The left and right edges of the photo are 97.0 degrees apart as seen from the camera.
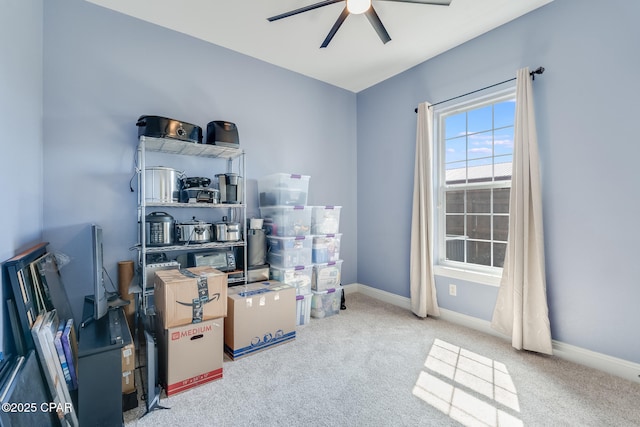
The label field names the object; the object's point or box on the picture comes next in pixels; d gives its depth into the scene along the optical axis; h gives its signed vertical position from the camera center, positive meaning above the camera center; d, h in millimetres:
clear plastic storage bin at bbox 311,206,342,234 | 3334 -58
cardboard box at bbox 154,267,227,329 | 1888 -571
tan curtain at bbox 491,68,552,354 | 2357 -227
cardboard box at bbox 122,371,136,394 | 1699 -1005
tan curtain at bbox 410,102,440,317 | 3182 -126
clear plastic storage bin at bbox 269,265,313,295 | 3014 -670
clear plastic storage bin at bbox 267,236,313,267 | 3025 -396
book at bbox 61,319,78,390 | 1604 -795
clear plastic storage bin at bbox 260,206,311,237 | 3066 -65
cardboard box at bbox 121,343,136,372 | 1685 -859
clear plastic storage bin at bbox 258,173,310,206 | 3072 +278
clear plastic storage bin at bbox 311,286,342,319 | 3203 -1020
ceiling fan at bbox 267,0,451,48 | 2016 +1514
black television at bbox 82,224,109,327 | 1775 -423
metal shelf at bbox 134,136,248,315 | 2256 +356
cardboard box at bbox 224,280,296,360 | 2318 -897
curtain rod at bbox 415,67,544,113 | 2402 +1242
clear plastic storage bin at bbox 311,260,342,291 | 3244 -718
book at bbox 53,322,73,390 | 1569 -800
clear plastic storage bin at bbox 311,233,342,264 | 3277 -401
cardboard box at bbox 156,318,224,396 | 1865 -962
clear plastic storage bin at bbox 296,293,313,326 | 2977 -1008
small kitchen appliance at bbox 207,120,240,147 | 2645 +764
